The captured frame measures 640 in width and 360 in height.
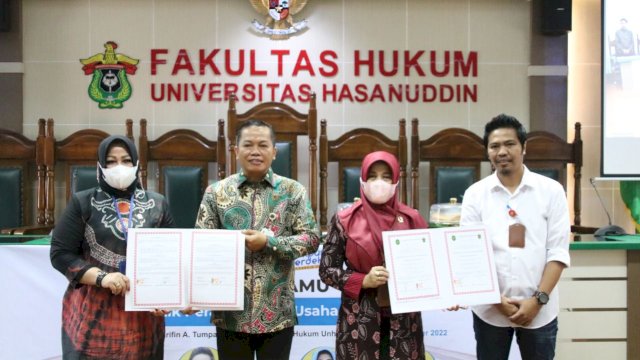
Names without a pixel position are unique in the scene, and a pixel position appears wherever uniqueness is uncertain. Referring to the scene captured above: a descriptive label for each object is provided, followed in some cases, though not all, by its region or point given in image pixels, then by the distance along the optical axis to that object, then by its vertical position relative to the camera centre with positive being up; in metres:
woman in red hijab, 1.95 -0.30
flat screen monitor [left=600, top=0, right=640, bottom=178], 4.72 +0.68
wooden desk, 3.07 -0.64
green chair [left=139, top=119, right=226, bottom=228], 4.85 +0.12
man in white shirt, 2.03 -0.22
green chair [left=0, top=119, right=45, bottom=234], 4.90 +0.01
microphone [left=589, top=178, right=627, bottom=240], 3.35 -0.30
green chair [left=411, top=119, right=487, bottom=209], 4.96 +0.15
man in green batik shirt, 2.00 -0.19
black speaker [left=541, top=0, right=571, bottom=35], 5.16 +1.35
